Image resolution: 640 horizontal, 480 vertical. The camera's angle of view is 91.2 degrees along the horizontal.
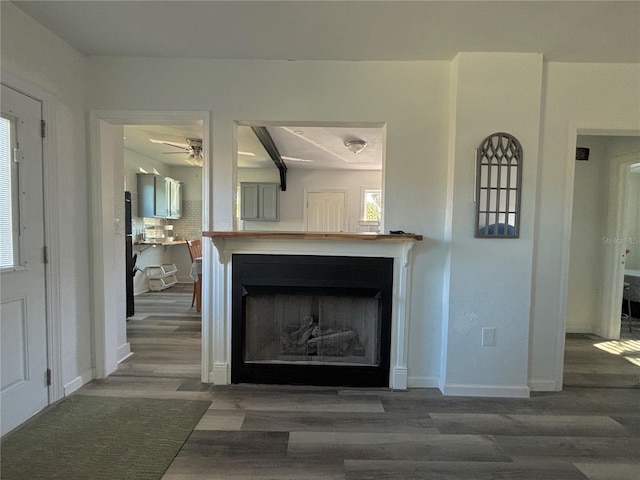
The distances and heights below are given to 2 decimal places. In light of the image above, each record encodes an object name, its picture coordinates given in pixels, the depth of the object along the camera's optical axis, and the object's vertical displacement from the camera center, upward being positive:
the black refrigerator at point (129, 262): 4.01 -0.57
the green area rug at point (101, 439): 1.61 -1.29
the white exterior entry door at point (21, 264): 1.87 -0.30
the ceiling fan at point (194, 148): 4.27 +0.99
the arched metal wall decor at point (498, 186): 2.31 +0.30
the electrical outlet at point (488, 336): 2.38 -0.83
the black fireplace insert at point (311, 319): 2.45 -0.78
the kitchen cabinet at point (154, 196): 5.62 +0.44
